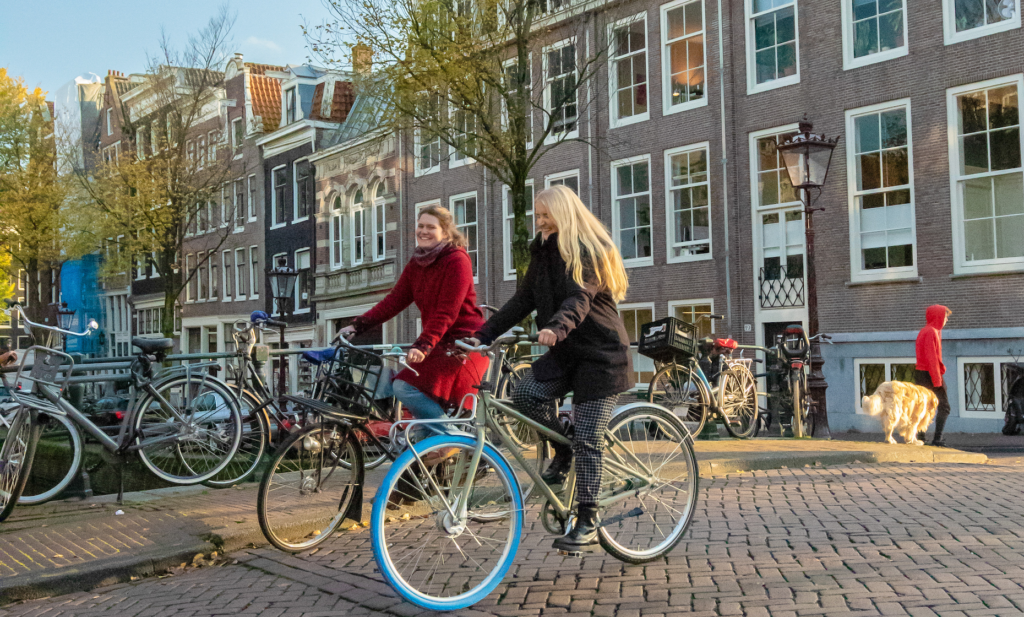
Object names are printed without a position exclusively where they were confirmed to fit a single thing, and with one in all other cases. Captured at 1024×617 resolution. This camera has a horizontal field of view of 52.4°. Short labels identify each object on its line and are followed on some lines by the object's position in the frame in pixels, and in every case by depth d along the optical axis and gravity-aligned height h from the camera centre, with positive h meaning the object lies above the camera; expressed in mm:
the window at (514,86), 15642 +3773
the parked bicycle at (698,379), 10320 -553
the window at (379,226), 34625 +3628
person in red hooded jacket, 12633 -380
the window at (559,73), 16000 +4760
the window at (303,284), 39000 +1978
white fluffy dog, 12109 -996
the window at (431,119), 15711 +3252
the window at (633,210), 23766 +2742
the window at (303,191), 39156 +5530
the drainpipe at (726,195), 21641 +2737
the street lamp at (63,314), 34603 +1134
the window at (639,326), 23906 +57
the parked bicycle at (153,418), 6605 -513
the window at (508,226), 27547 +2802
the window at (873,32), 19094 +5449
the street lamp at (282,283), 23688 +1234
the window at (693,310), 22422 +366
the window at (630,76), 23938 +5887
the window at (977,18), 17562 +5207
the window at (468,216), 28984 +3315
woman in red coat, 5828 +126
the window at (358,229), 36000 +3680
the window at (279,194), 40875 +5664
